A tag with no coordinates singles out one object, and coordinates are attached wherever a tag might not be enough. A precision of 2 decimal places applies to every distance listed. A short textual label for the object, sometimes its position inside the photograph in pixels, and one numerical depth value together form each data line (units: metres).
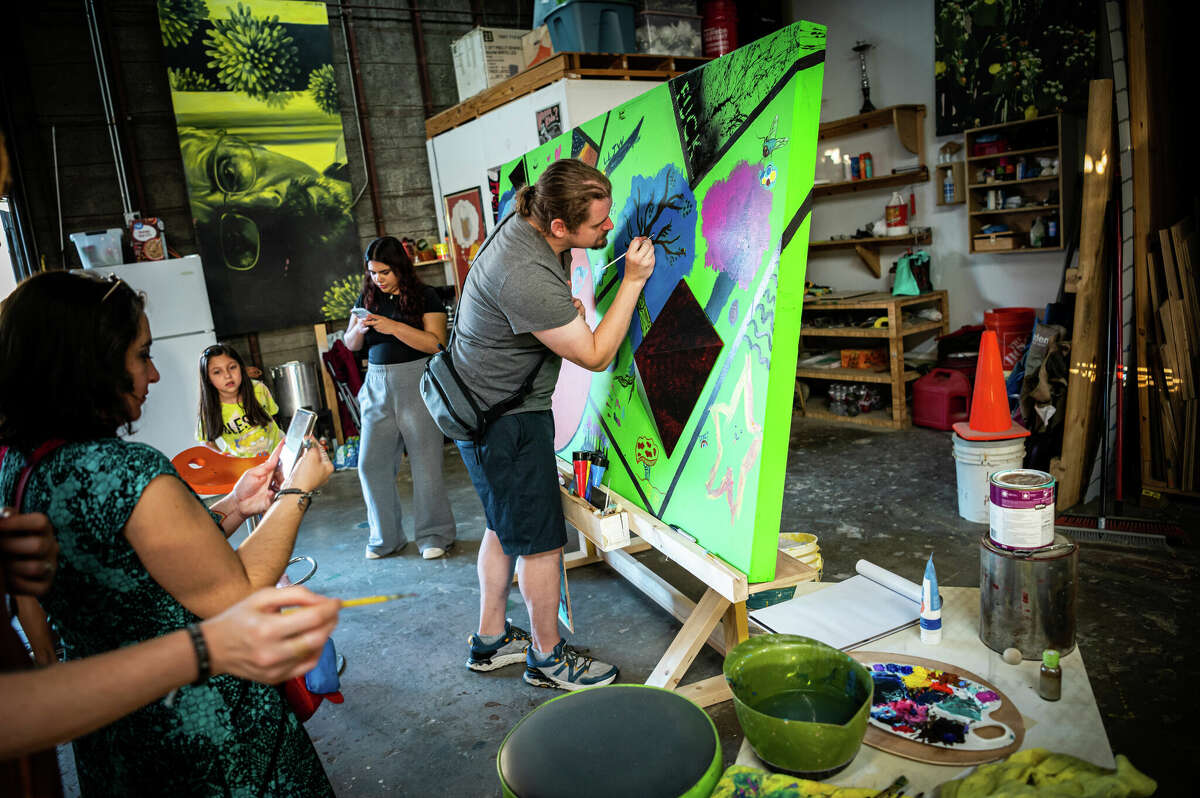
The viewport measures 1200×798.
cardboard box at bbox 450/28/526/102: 6.20
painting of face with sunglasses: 6.14
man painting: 2.07
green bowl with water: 1.09
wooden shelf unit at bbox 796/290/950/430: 5.48
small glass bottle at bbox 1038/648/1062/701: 1.28
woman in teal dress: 1.03
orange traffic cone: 3.58
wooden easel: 1.83
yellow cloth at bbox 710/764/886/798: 1.06
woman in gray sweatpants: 3.63
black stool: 1.04
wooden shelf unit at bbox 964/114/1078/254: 5.06
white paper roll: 1.75
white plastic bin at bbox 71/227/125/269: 5.49
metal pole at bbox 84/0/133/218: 5.85
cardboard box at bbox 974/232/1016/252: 5.43
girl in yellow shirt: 3.25
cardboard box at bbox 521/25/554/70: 5.75
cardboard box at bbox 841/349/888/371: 5.92
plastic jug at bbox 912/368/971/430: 5.17
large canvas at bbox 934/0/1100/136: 4.93
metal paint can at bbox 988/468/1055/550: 1.43
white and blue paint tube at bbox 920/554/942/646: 1.50
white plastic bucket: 3.59
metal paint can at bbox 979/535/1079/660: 1.43
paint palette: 1.20
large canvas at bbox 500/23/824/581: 1.67
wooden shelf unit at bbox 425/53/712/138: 5.02
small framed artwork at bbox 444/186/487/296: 6.68
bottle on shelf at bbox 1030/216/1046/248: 5.28
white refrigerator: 5.57
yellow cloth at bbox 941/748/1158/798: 1.00
